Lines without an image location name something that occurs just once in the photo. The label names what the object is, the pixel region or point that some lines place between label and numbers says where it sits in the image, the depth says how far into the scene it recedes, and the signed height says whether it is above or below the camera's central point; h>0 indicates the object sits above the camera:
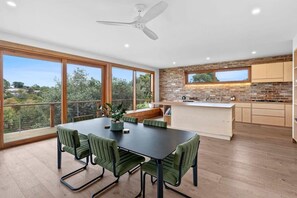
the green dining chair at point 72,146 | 1.97 -0.70
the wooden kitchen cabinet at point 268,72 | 5.09 +0.89
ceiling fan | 1.87 +1.14
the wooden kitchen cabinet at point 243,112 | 5.52 -0.55
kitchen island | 3.88 -0.60
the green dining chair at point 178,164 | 1.43 -0.74
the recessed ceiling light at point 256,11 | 2.35 +1.39
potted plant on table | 2.24 -0.29
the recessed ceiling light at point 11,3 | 2.16 +1.40
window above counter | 6.08 +0.96
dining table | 1.44 -0.51
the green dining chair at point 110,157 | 1.55 -0.66
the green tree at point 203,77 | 6.77 +0.96
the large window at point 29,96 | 3.59 +0.06
